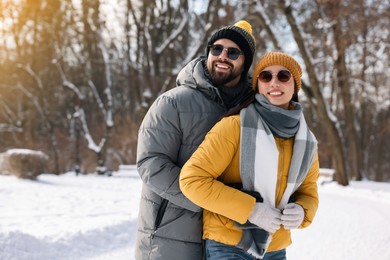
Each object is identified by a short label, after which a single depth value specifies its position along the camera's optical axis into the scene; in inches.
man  101.7
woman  88.8
